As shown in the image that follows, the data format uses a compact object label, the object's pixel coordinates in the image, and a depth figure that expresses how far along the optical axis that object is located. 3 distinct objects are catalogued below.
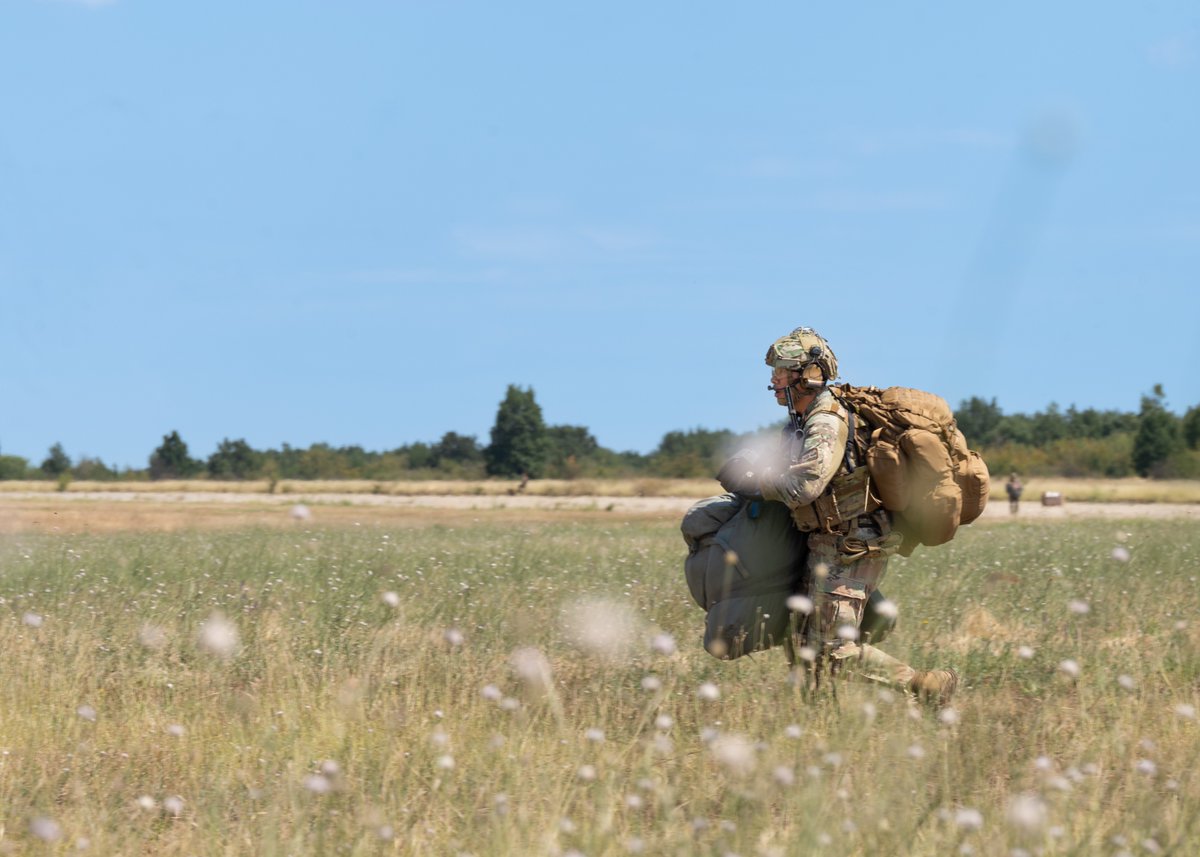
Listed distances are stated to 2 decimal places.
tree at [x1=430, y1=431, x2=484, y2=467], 196.87
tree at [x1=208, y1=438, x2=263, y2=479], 191.25
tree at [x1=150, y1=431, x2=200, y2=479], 198.29
